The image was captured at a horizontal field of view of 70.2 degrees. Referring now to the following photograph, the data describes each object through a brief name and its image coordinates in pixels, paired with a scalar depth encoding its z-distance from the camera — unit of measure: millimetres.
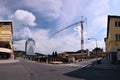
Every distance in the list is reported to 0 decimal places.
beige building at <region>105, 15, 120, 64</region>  18645
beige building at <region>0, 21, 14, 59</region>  33825
